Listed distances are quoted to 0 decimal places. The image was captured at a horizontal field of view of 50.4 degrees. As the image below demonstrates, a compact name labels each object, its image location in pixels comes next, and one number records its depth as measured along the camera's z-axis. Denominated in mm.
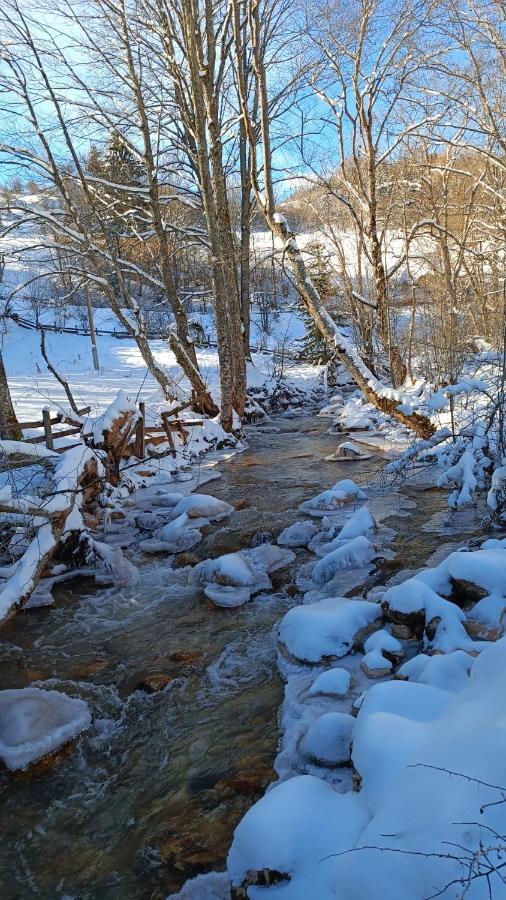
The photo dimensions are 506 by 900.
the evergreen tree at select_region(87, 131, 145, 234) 12805
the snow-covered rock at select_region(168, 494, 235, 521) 7609
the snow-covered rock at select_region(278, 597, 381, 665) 3896
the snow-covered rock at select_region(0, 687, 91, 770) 3324
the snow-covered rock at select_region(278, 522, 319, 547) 6387
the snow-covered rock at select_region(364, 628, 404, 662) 3623
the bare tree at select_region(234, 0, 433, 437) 8366
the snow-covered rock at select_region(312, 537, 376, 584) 5420
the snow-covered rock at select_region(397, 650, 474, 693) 2922
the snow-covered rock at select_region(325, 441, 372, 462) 10398
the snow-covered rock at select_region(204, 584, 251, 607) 5199
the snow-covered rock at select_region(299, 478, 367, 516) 7426
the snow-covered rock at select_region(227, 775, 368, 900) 2094
